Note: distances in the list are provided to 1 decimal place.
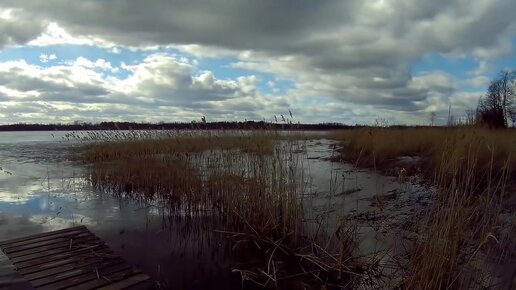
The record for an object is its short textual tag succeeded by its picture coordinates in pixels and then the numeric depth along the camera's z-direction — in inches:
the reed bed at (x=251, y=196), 206.3
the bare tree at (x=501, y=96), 2118.6
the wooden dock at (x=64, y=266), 181.5
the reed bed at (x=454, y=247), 149.1
